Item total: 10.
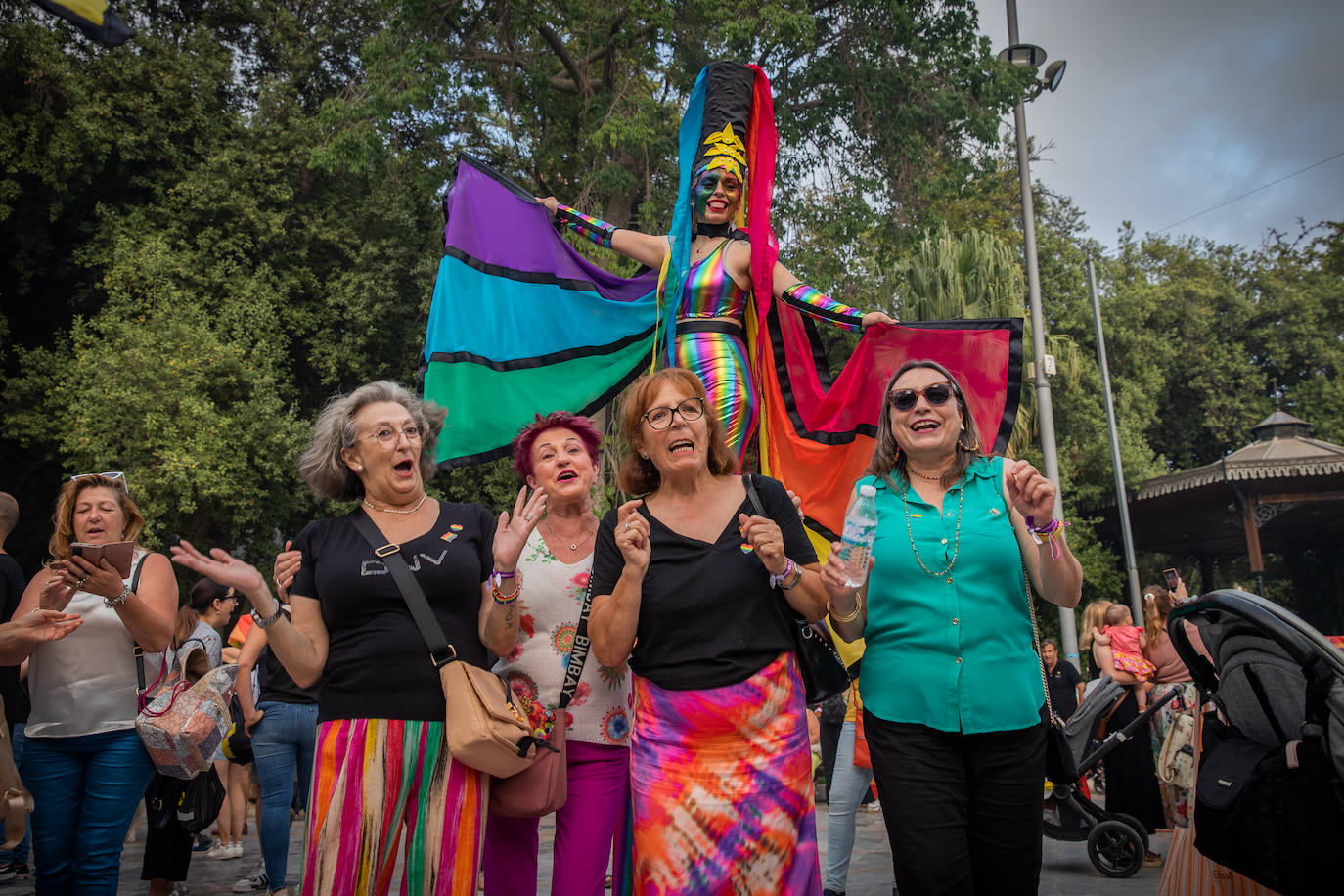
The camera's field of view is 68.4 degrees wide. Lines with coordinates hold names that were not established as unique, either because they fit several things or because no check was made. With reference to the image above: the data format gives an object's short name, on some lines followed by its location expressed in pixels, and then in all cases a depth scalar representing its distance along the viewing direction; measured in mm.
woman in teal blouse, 2553
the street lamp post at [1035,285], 13268
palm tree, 16516
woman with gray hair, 2695
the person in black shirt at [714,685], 2498
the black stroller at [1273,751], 2291
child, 6938
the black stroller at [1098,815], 5875
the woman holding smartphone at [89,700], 3494
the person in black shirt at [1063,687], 8891
